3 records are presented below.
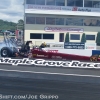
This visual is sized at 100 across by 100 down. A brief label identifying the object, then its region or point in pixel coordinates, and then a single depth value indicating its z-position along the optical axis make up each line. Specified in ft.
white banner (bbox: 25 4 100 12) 158.36
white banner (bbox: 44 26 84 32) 163.20
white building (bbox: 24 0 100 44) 160.56
